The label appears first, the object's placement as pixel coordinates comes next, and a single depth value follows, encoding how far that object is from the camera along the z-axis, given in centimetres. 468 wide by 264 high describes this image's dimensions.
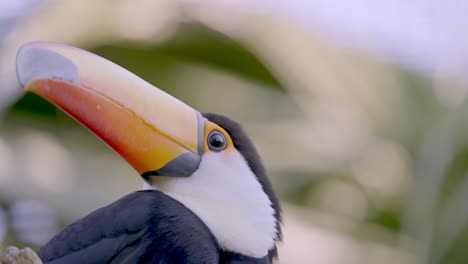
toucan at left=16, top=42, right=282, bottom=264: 691
